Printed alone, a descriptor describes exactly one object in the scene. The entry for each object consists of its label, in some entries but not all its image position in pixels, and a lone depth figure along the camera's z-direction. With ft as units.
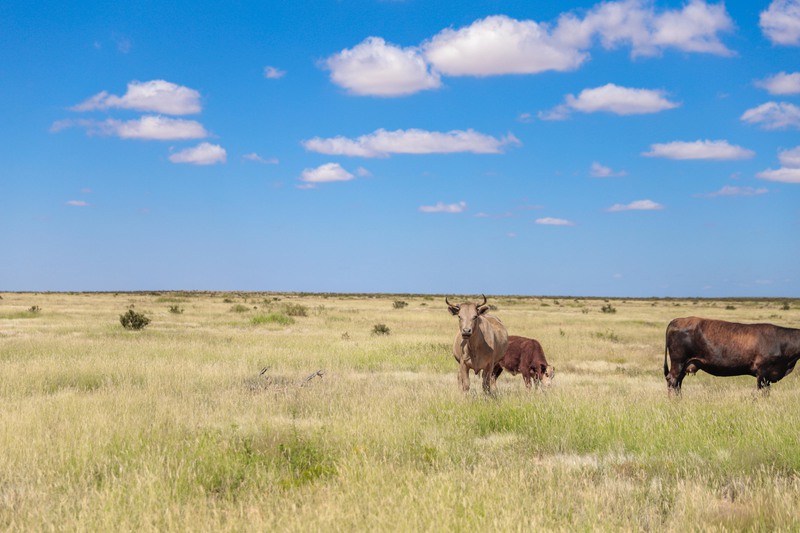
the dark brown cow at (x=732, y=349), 39.70
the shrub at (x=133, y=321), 86.17
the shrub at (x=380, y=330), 90.22
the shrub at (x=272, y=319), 104.22
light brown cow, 38.70
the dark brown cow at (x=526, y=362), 47.62
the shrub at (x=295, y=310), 132.43
